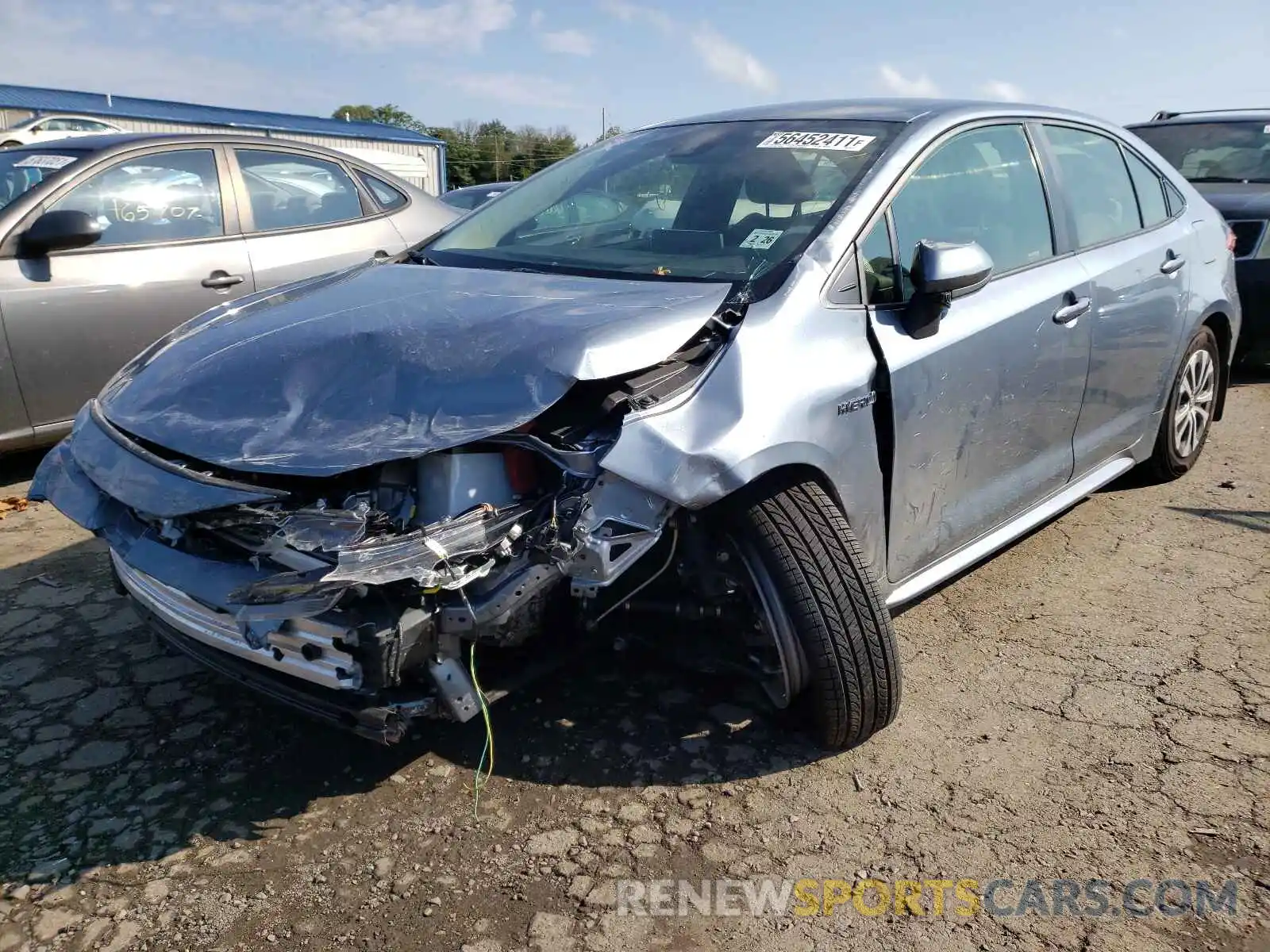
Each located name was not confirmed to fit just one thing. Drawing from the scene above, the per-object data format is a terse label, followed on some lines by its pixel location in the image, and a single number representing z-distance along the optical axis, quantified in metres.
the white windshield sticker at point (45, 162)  4.98
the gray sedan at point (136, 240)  4.58
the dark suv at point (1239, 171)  6.77
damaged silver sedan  2.24
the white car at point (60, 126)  15.08
